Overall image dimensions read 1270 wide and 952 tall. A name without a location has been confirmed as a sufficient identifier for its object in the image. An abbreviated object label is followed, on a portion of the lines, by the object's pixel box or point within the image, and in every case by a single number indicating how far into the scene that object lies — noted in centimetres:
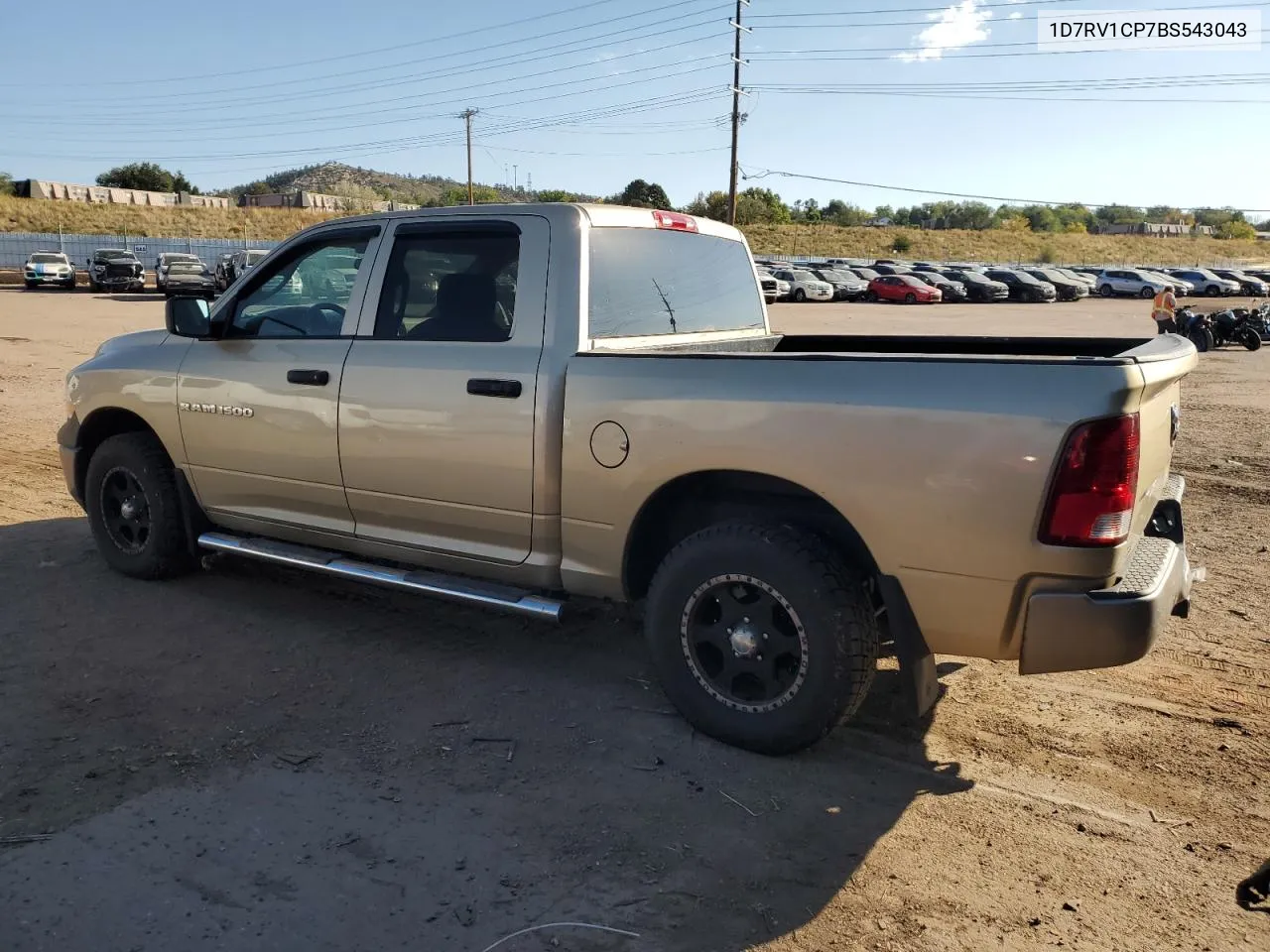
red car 4434
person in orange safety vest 1828
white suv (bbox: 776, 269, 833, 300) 4347
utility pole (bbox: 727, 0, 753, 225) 4506
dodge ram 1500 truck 311
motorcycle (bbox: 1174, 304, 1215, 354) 2248
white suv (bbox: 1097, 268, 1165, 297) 5059
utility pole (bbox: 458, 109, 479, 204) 7750
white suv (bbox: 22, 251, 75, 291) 3703
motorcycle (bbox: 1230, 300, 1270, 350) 2275
